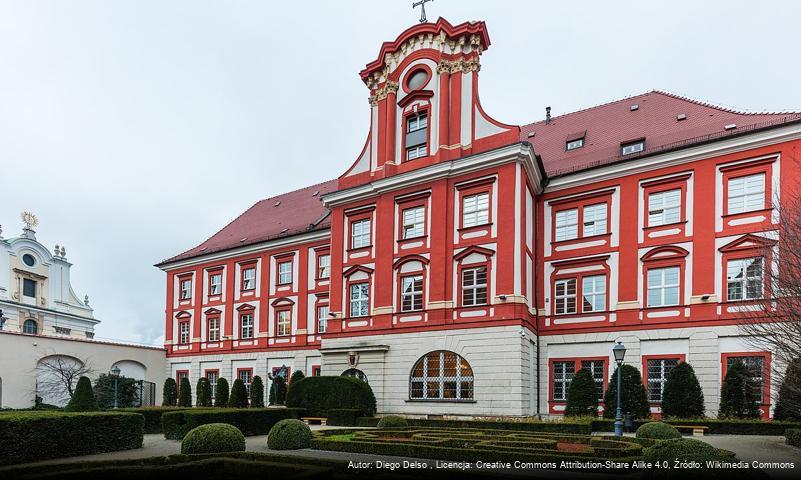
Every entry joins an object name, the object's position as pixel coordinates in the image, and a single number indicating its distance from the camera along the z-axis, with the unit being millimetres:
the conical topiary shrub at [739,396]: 23156
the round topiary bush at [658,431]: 17297
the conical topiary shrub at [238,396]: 35969
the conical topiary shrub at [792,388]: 16562
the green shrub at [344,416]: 26286
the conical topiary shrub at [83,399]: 25672
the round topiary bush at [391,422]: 21359
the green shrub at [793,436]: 17238
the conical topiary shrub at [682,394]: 24047
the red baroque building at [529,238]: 25328
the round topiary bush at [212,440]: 15797
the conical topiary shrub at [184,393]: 41438
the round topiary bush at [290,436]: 17750
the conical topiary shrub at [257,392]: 38000
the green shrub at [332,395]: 27406
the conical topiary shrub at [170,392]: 43219
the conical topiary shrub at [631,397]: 24688
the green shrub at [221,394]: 37875
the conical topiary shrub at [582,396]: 25766
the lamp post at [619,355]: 19586
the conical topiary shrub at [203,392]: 40062
